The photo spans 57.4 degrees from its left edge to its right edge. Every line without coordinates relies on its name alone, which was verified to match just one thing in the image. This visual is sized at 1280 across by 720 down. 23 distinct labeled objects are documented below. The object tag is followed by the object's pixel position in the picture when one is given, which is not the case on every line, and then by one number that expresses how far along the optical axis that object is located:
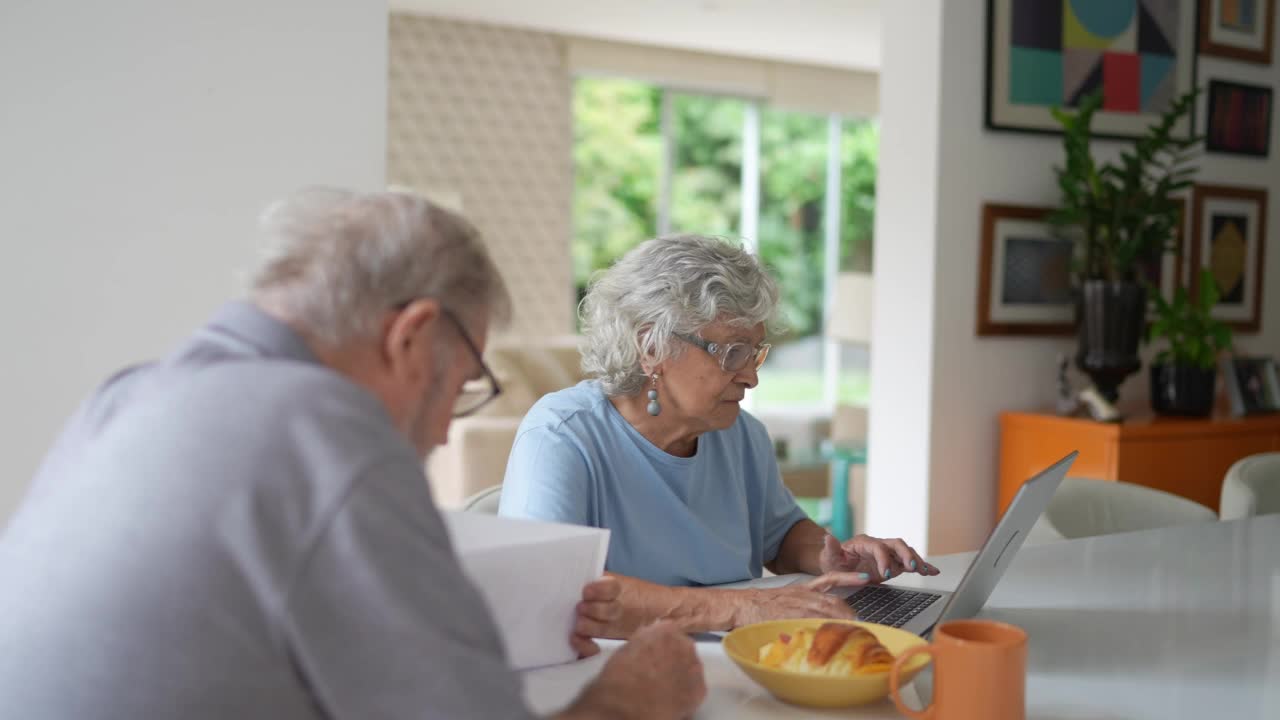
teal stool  5.02
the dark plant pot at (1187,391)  3.95
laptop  1.38
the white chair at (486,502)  1.91
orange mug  1.04
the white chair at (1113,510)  2.49
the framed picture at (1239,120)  4.39
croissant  1.15
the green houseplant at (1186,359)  3.96
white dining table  1.21
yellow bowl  1.13
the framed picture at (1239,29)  4.33
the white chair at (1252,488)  2.46
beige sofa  5.19
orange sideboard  3.71
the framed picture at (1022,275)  4.02
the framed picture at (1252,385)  4.14
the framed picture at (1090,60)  3.99
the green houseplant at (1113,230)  3.86
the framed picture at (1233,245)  4.42
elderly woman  1.79
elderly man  0.75
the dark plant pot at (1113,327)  3.84
